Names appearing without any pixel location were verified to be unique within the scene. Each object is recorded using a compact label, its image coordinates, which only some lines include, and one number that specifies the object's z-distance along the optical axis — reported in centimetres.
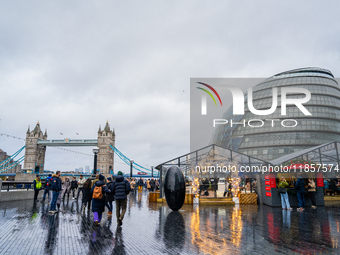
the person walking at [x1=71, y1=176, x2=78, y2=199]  2025
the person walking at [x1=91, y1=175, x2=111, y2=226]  872
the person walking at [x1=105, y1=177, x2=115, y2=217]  1055
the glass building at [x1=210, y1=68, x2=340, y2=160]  4172
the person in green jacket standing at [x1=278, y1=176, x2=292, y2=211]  1362
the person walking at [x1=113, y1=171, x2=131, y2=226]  885
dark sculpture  1267
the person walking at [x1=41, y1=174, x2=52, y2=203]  1430
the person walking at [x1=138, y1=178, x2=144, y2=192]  3151
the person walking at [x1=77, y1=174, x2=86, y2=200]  1697
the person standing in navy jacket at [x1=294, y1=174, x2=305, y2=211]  1360
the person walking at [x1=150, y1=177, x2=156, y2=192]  2870
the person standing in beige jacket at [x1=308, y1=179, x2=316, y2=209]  1432
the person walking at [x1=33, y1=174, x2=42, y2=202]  1543
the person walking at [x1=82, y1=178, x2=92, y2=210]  1212
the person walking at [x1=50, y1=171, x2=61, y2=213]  1128
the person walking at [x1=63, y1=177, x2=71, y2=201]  1682
